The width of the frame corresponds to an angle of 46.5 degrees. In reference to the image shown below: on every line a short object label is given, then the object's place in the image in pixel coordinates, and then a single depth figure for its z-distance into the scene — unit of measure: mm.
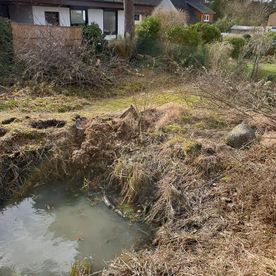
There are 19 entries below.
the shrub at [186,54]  13539
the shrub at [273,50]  19116
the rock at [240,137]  6176
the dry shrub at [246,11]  31344
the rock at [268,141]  5891
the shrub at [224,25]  29141
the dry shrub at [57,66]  9750
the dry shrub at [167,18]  15016
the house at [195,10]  34853
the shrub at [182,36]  13984
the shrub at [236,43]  14754
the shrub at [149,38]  13891
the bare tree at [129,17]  13789
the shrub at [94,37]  12875
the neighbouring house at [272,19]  41000
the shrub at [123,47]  12992
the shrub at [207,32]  15094
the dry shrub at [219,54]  12257
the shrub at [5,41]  10922
